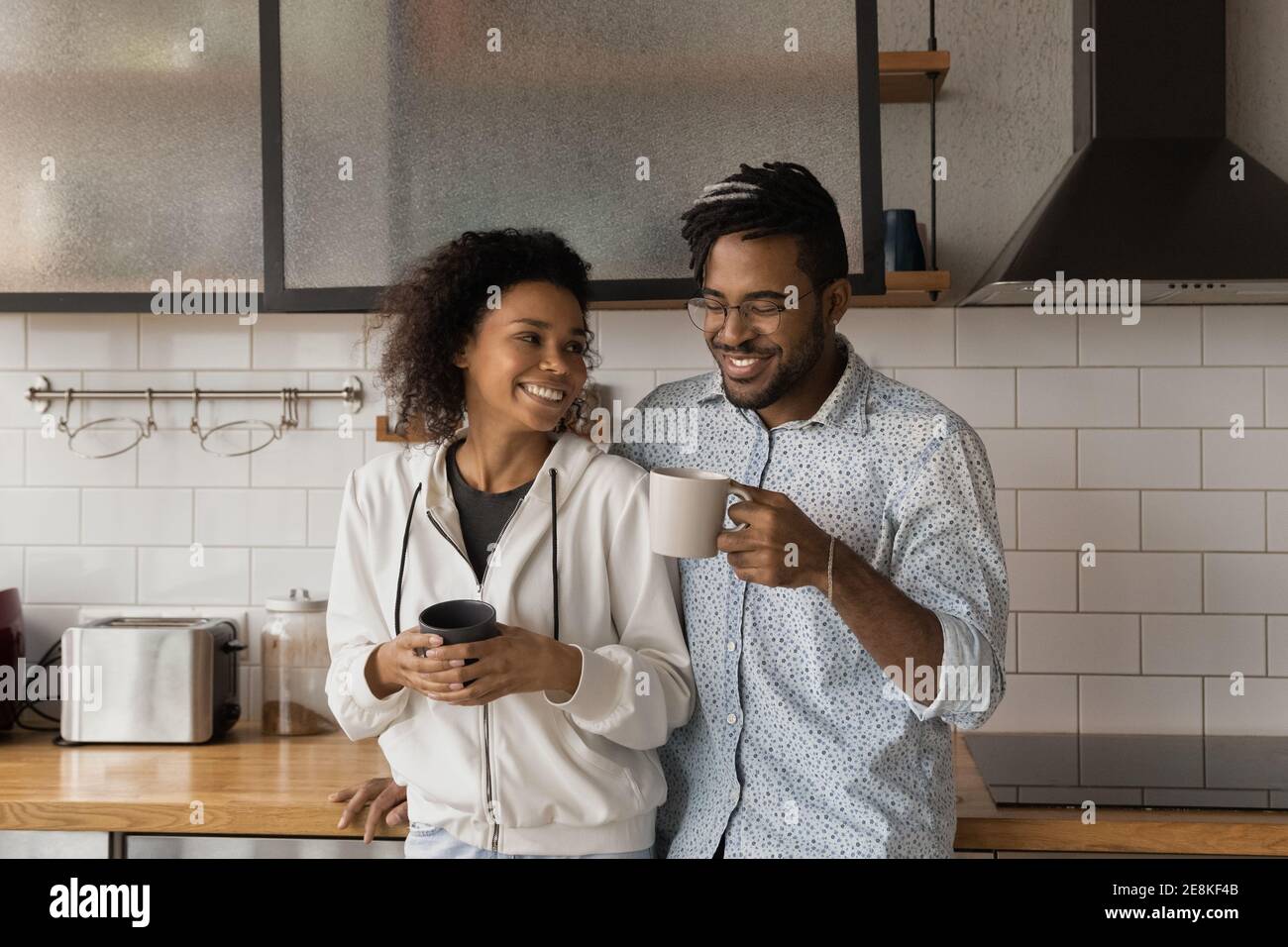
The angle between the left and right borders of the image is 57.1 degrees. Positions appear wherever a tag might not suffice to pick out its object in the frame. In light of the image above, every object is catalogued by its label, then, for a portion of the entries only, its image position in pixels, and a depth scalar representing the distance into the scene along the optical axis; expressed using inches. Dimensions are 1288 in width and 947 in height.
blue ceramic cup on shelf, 83.6
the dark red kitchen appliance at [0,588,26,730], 88.7
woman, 56.6
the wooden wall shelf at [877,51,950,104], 82.8
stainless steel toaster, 84.2
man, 54.8
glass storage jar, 87.7
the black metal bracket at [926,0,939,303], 86.3
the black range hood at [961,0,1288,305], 75.0
